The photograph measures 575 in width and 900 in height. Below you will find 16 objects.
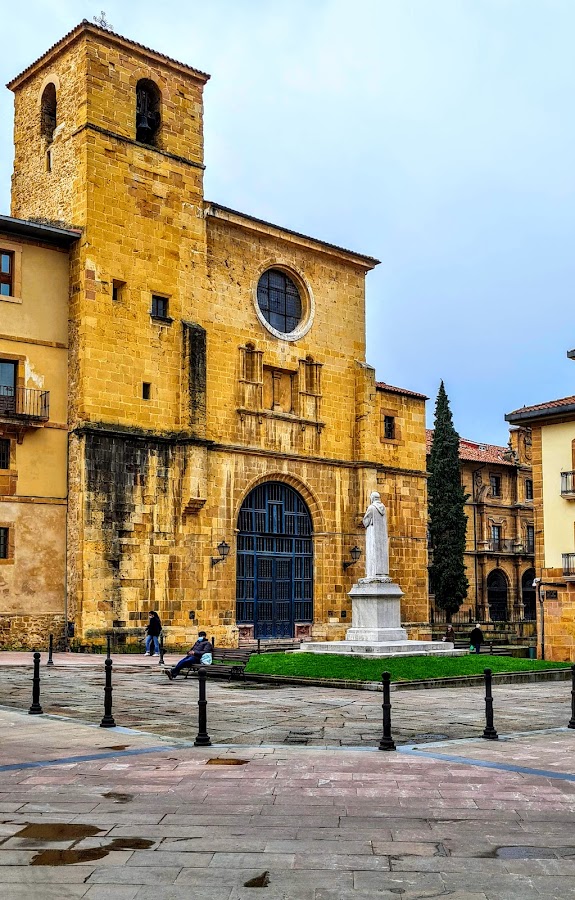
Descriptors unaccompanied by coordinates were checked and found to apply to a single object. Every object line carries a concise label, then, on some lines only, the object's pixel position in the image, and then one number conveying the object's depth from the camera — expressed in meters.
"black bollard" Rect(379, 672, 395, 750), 12.08
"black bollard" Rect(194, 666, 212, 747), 12.34
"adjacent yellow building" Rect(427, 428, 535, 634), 62.91
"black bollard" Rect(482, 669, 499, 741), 13.25
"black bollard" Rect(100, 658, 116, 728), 13.80
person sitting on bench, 21.86
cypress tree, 54.69
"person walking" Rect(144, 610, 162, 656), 29.34
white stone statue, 26.25
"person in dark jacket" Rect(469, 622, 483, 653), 34.49
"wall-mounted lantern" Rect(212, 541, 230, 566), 34.25
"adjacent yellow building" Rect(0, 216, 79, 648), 30.55
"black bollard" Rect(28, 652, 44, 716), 15.31
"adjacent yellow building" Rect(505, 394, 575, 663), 34.00
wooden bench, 22.42
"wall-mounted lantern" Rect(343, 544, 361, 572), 39.41
